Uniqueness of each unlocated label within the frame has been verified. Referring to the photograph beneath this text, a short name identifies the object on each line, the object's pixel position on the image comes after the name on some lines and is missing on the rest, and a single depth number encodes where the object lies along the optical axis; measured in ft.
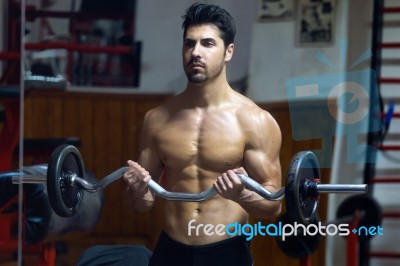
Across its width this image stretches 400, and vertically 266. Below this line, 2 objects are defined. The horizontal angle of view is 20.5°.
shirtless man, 11.47
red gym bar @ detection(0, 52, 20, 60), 14.24
